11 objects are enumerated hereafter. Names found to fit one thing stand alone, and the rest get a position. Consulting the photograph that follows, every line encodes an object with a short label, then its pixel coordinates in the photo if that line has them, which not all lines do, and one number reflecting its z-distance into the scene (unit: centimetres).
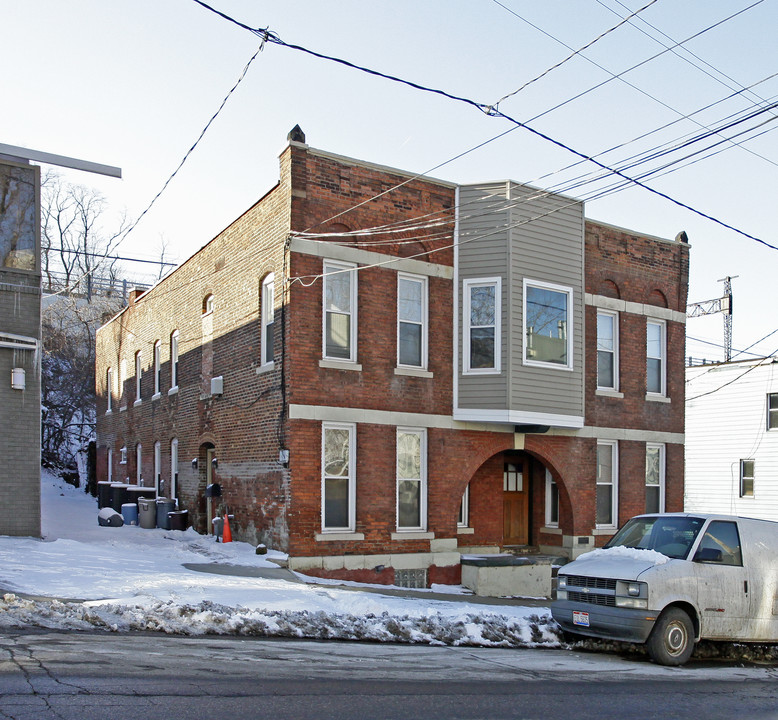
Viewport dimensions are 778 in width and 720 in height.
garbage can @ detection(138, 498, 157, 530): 2066
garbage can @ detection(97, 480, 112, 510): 2361
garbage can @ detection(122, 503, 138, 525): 2108
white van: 963
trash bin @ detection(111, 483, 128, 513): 2222
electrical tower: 4100
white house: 2967
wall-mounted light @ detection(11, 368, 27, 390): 1460
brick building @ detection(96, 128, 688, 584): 1548
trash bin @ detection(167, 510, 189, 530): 2012
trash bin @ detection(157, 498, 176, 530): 2055
